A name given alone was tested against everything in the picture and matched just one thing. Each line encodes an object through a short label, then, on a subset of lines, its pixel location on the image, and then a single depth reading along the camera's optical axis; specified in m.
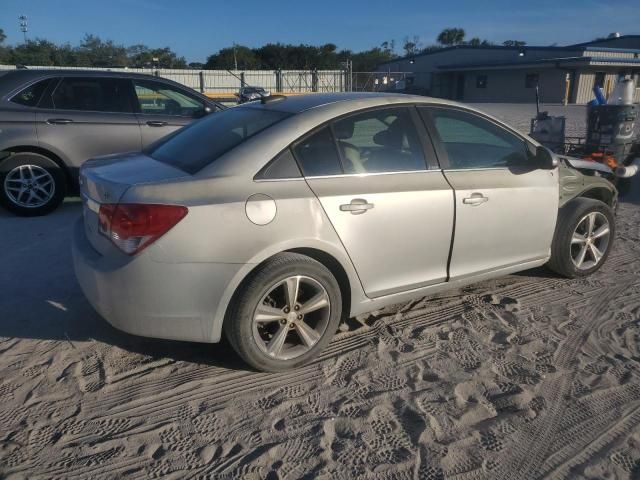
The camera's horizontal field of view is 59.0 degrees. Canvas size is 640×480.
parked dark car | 21.34
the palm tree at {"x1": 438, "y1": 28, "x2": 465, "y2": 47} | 102.12
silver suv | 6.70
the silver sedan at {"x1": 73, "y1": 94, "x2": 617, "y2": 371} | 3.03
